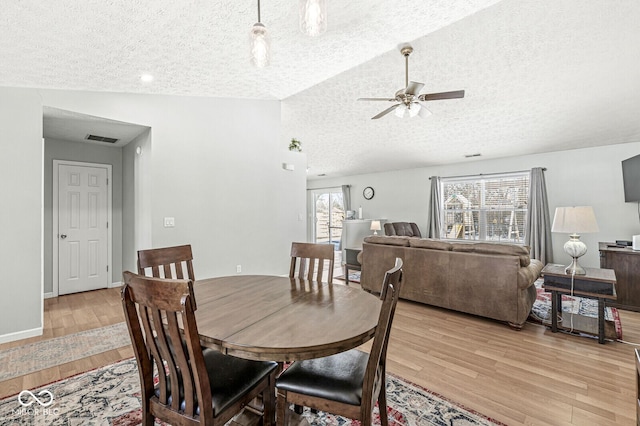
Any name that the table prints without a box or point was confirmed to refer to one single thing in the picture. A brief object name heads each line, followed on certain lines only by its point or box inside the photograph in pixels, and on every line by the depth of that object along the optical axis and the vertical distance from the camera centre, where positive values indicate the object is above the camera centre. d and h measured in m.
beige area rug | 2.32 -1.15
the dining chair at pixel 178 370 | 1.05 -0.63
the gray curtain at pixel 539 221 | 5.67 -0.15
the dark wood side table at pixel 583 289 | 2.71 -0.74
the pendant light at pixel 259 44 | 1.67 +0.99
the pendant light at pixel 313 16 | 1.45 +1.01
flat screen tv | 4.28 +0.51
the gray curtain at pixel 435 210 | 7.11 +0.12
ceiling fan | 3.15 +1.30
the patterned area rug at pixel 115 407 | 1.73 -1.18
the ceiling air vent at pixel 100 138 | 4.19 +1.19
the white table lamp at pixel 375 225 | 7.07 -0.23
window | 6.25 +0.17
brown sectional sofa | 3.03 -0.69
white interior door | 4.34 -0.12
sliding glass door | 9.51 +0.05
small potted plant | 5.15 +1.25
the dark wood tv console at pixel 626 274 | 3.50 -0.75
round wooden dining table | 1.12 -0.47
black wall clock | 8.41 +0.67
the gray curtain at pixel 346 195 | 8.91 +0.64
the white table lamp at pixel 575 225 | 2.92 -0.12
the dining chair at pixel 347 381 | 1.20 -0.73
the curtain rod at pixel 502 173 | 5.80 +0.89
